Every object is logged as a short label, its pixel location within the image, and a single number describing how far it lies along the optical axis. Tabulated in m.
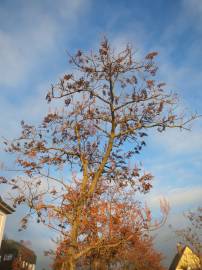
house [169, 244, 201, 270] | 54.24
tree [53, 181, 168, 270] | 10.65
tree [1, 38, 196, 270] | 12.56
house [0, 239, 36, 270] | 46.75
